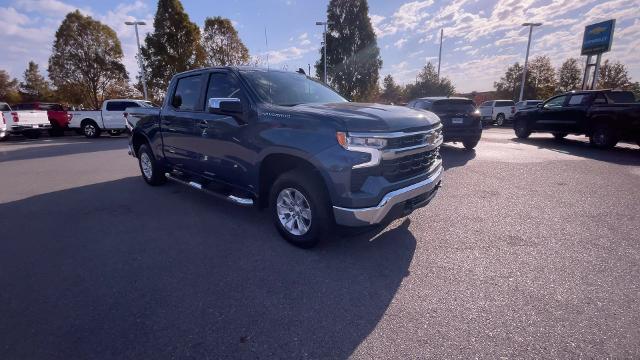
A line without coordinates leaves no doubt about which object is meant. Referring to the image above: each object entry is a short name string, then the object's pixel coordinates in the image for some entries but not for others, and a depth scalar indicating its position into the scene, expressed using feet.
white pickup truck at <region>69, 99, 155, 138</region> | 57.21
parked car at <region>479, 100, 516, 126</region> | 77.87
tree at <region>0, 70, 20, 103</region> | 161.79
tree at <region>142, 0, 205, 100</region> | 90.02
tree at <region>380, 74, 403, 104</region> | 171.41
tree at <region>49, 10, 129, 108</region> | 89.81
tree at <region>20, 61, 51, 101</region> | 160.38
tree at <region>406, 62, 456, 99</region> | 123.24
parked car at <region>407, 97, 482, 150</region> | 30.55
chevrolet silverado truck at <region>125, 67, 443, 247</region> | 9.82
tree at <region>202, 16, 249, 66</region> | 96.94
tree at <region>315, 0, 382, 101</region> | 127.75
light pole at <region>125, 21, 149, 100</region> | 81.89
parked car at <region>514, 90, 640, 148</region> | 30.40
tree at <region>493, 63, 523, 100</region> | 142.31
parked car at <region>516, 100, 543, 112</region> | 76.19
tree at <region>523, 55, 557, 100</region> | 140.46
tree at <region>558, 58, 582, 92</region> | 139.33
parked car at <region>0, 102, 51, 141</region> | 52.27
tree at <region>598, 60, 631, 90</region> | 127.75
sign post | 72.69
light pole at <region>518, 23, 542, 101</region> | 95.04
